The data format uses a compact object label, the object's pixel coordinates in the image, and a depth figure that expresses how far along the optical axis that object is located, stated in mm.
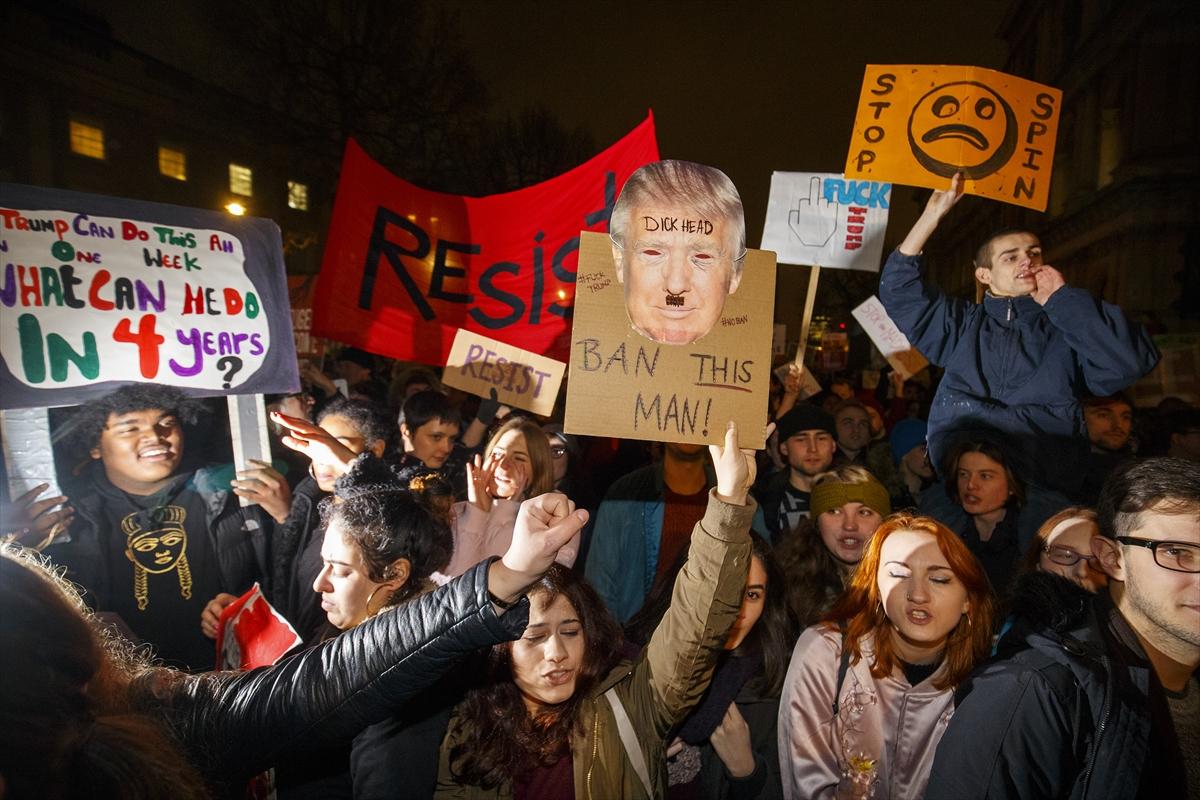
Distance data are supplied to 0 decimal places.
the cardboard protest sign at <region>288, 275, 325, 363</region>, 6633
